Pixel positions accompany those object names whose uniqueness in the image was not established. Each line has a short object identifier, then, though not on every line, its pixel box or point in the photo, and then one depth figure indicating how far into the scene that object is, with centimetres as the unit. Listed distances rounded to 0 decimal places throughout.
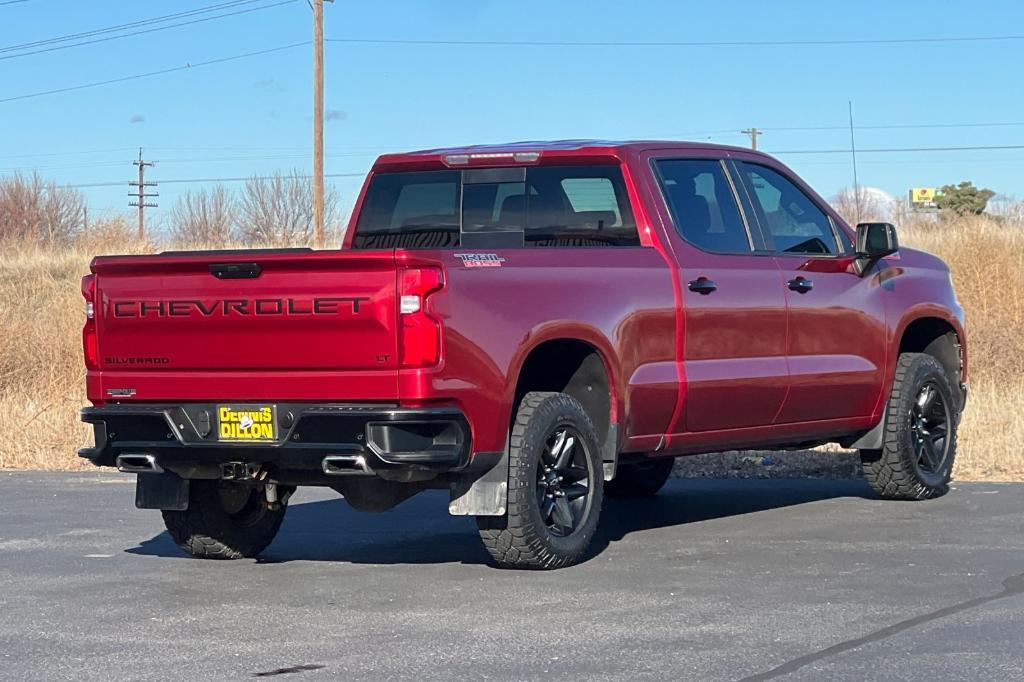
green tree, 8469
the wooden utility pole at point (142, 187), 10788
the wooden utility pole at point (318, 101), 3812
